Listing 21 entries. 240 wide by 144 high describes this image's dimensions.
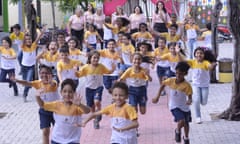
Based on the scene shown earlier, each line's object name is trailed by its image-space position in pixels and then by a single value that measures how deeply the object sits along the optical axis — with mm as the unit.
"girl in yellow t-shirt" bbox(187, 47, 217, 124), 10406
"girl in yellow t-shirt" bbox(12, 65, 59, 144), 8203
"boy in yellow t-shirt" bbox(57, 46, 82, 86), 10461
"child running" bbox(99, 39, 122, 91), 11508
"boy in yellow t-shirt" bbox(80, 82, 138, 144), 6875
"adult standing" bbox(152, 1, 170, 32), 17281
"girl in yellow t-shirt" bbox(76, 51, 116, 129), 10039
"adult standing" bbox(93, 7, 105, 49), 19047
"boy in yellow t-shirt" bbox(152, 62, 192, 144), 8711
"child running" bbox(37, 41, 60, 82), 12016
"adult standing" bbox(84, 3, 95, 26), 18812
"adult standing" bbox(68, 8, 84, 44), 18869
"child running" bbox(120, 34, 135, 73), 12586
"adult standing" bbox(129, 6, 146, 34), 17406
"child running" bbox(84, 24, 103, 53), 17562
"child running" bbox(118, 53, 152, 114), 9523
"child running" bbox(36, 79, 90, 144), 6953
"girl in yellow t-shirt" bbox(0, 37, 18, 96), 13828
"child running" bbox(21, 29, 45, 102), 13617
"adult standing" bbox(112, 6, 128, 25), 18064
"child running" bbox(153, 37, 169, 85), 12398
